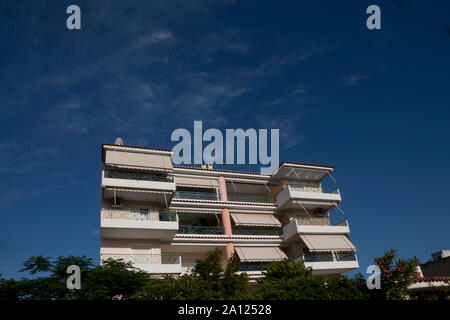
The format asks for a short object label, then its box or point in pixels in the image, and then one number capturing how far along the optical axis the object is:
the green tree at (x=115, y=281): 17.74
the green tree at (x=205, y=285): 15.89
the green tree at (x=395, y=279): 19.94
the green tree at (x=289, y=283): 16.59
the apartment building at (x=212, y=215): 25.03
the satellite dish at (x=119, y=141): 28.48
